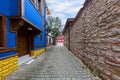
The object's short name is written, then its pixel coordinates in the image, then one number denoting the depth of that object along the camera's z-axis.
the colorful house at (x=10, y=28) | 2.14
